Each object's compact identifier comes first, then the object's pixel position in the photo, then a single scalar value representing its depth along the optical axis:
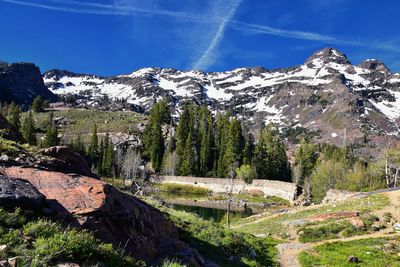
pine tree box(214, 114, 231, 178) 101.00
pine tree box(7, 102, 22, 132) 107.12
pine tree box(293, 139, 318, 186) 93.88
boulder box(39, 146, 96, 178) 12.45
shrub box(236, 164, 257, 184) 90.75
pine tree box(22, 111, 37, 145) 99.08
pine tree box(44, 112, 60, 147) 96.44
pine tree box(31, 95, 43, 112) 165.50
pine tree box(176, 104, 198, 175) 104.38
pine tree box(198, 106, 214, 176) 107.06
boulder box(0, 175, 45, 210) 7.48
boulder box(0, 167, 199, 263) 8.98
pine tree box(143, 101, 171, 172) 113.81
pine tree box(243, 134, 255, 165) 102.03
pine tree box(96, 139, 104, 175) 106.03
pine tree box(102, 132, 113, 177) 104.50
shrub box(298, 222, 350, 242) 27.42
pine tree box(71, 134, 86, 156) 110.92
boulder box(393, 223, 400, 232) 27.77
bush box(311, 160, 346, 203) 71.19
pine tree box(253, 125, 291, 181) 101.94
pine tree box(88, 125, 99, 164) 109.97
